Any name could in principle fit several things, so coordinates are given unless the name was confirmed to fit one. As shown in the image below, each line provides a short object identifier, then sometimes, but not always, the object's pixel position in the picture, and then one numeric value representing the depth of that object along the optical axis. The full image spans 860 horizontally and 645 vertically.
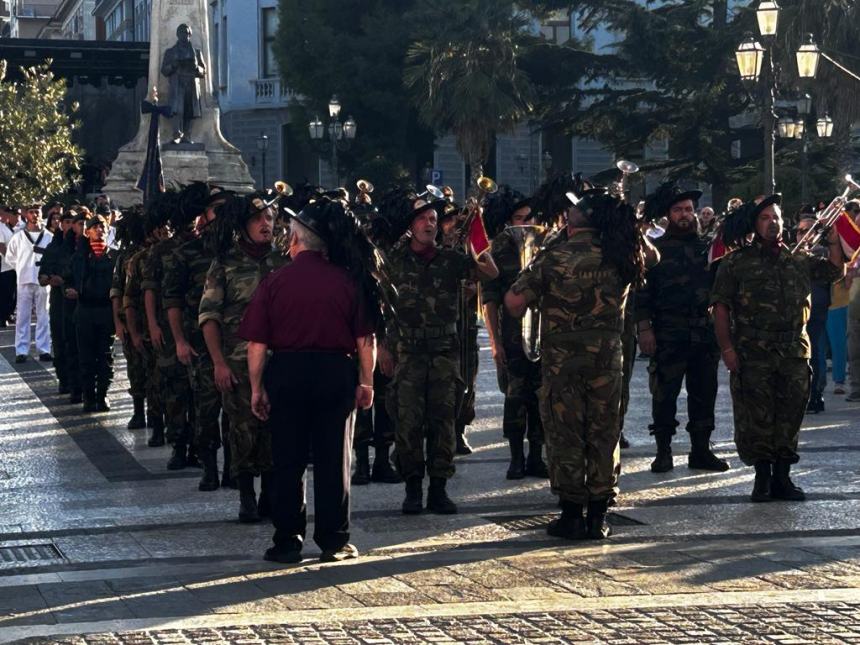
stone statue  38.09
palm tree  45.41
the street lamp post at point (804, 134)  31.52
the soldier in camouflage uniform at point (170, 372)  12.08
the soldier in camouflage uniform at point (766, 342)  10.48
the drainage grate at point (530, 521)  9.63
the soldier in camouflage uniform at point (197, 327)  10.58
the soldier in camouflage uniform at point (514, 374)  11.52
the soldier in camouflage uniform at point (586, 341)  9.27
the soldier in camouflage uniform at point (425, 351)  10.12
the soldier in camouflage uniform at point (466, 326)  11.41
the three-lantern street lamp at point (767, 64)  21.96
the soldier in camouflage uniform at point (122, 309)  13.66
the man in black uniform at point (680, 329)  11.85
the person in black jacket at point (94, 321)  15.88
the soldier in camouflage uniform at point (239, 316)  9.70
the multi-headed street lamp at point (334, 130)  41.34
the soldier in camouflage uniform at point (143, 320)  12.71
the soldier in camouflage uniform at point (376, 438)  11.55
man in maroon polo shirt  8.50
